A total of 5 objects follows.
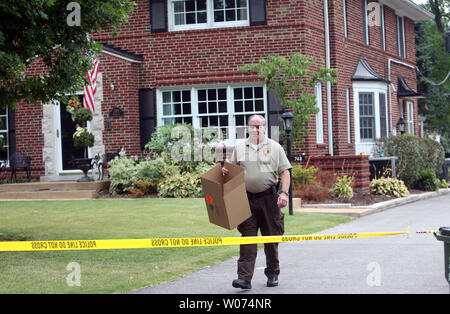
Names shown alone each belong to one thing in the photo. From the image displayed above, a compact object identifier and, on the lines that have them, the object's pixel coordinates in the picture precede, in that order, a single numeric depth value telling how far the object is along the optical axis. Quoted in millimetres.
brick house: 19109
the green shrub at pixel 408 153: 20484
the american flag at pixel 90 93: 18703
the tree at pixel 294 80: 17766
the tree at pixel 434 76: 37094
